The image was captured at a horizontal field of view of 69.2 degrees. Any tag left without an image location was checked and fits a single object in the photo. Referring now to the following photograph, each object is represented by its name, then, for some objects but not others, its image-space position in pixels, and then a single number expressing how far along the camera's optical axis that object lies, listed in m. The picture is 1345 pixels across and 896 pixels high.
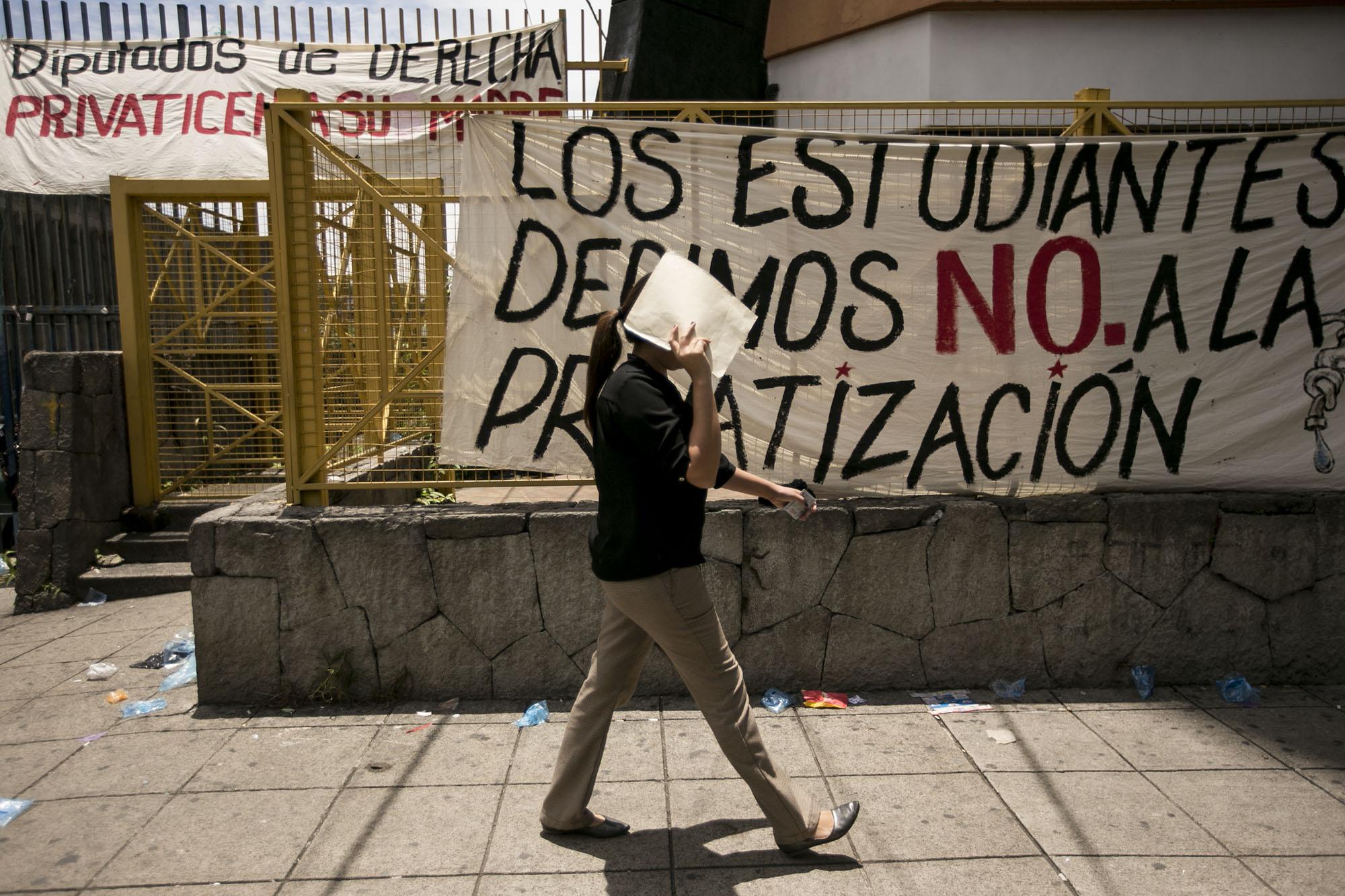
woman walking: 2.91
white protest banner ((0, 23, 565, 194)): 8.35
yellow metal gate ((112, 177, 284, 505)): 6.84
